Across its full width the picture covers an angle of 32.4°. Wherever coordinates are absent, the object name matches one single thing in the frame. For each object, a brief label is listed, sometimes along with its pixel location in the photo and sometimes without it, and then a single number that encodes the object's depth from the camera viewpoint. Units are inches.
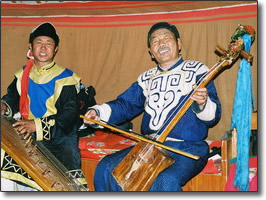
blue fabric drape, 81.0
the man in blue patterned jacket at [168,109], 82.4
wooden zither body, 75.8
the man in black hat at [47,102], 91.1
